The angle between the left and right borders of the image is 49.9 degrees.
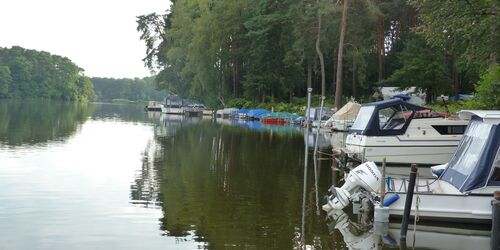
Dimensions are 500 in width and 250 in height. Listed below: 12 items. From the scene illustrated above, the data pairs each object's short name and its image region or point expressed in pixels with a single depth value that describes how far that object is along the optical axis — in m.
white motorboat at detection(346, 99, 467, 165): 22.34
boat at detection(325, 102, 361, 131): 42.16
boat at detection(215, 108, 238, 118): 70.88
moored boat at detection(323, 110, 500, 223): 12.05
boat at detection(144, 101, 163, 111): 103.31
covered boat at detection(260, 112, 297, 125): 57.47
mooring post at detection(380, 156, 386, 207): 12.16
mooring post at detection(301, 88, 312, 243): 11.43
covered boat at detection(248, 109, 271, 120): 63.02
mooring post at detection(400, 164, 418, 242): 11.27
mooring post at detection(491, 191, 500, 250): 9.98
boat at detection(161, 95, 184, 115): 82.25
